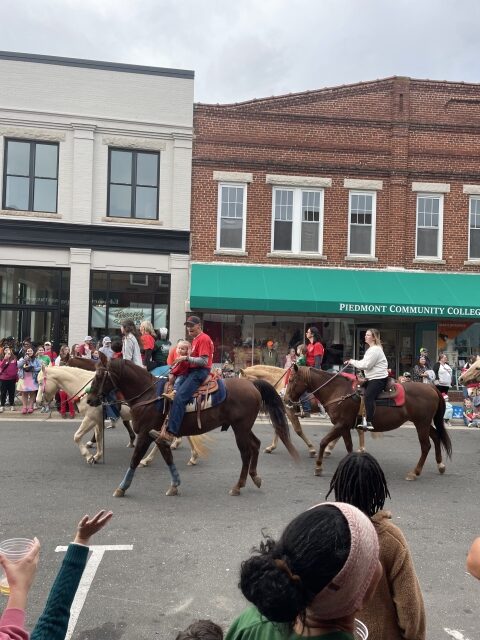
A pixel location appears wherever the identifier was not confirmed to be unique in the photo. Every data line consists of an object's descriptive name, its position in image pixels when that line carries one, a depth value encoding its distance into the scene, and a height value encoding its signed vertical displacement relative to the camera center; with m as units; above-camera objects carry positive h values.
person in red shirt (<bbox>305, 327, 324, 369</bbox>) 13.98 -0.70
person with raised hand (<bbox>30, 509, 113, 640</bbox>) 1.91 -1.00
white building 17.05 +3.94
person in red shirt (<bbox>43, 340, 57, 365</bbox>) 14.90 -0.99
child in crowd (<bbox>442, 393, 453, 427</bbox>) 14.30 -2.26
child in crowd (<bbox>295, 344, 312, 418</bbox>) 9.44 -1.19
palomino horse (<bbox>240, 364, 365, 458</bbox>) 9.80 -1.12
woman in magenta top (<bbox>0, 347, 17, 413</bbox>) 13.78 -1.53
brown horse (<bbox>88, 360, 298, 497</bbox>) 7.34 -1.25
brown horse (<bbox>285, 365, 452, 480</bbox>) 8.64 -1.37
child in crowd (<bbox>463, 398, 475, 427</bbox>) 14.27 -2.21
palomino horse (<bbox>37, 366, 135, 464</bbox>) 9.29 -1.21
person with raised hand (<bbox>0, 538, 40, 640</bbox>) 1.71 -0.93
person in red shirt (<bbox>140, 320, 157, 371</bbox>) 12.14 -0.54
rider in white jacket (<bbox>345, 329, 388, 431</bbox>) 8.55 -0.69
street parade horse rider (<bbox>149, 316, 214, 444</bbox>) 7.24 -0.76
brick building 17.52 +4.08
